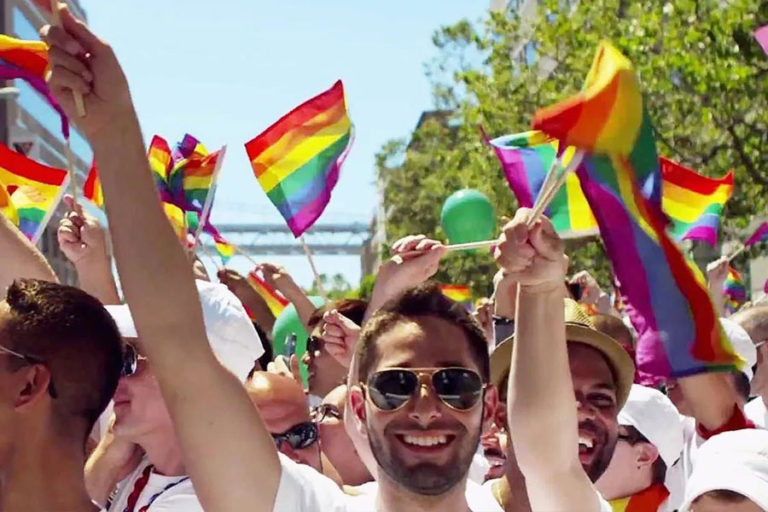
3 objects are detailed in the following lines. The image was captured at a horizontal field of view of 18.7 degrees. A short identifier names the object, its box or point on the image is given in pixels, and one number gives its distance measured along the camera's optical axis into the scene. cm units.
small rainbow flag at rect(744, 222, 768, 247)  1498
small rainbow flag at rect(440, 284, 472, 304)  1533
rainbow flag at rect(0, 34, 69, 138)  702
